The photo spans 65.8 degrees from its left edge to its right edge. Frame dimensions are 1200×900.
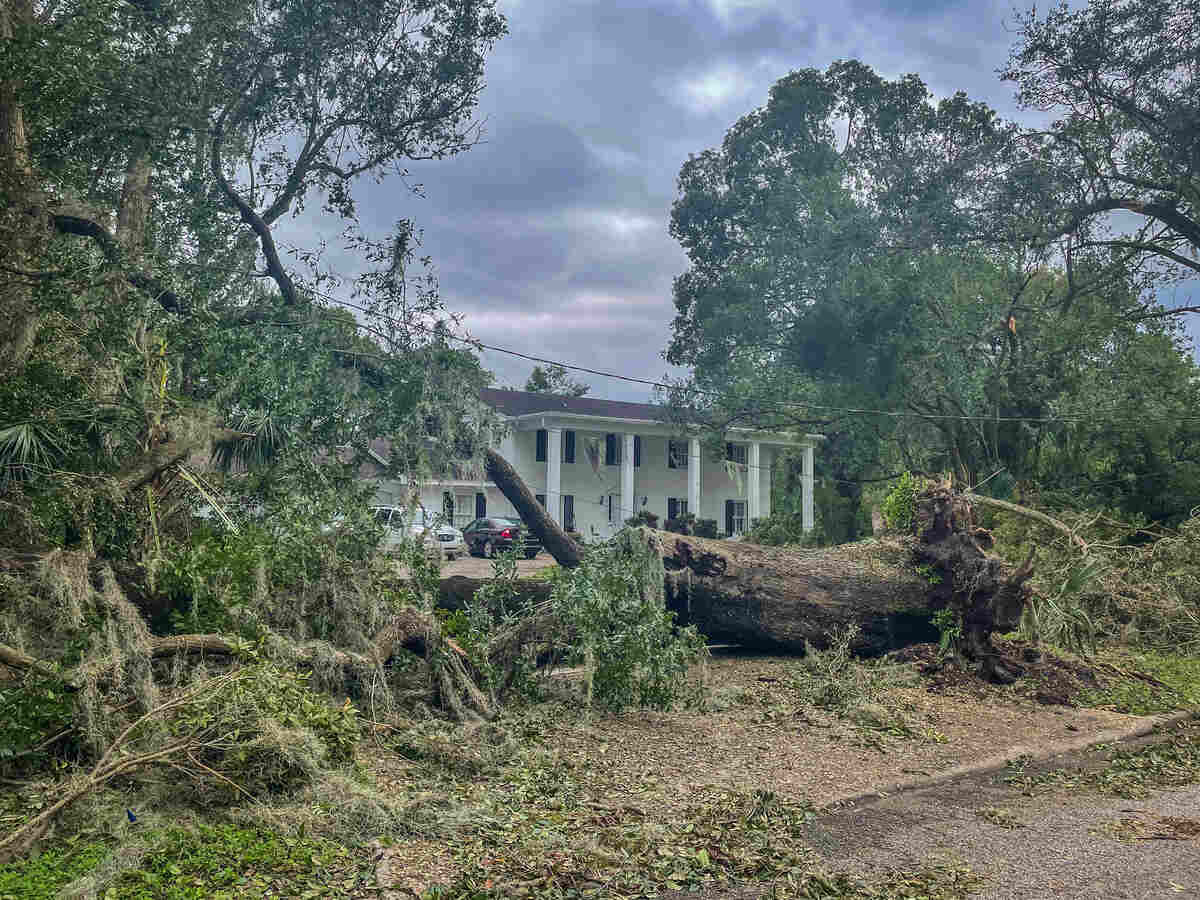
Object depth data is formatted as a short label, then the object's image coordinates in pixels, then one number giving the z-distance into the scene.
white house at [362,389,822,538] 27.31
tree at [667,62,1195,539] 19.55
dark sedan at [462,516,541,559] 24.72
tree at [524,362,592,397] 49.22
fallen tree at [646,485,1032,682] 9.35
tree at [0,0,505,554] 7.07
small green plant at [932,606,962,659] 9.15
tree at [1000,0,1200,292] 16.62
